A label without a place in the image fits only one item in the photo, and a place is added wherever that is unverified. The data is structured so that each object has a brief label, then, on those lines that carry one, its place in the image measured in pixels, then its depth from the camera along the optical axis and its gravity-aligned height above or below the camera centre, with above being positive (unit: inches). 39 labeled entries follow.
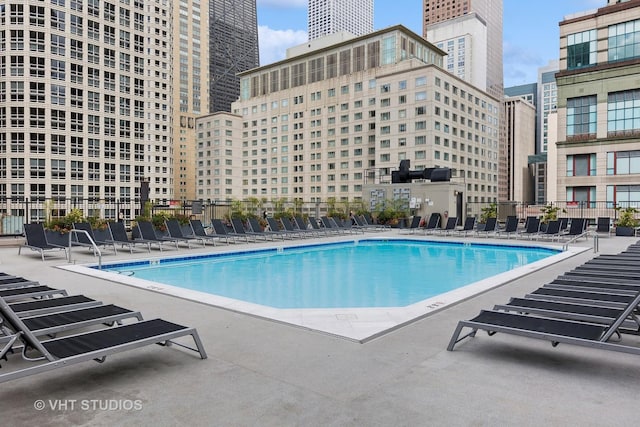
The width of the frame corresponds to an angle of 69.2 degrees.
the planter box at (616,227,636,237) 875.4 -49.7
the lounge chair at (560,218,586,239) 757.4 -36.7
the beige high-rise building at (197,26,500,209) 2559.1 +547.0
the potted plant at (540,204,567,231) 871.9 -21.0
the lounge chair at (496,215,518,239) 824.3 -39.3
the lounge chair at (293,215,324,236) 829.2 -37.5
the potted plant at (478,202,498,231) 1053.2 -13.0
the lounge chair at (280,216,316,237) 786.8 -41.0
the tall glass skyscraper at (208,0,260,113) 6934.1 +2494.7
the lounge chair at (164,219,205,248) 616.2 -32.6
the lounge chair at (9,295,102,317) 184.5 -41.5
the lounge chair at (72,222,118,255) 536.4 -37.6
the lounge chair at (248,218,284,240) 733.3 -37.7
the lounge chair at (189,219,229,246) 669.3 -35.6
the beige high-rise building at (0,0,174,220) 2645.2 +675.8
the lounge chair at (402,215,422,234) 965.7 -41.2
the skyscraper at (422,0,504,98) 6156.5 +2345.2
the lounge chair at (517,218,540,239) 787.8 -40.6
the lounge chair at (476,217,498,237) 848.3 -39.7
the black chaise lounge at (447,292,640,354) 150.7 -43.3
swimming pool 225.1 -56.9
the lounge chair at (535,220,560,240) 762.3 -41.1
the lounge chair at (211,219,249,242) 696.9 -35.1
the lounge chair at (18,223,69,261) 498.3 -33.8
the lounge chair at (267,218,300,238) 764.1 -37.8
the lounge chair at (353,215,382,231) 1023.6 -41.4
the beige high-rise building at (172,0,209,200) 4849.9 +1392.4
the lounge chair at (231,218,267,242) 719.7 -36.4
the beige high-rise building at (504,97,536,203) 5851.4 +683.1
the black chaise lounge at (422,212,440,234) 948.0 -38.7
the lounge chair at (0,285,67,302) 220.1 -42.7
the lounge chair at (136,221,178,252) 585.9 -34.6
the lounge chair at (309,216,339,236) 843.4 -41.7
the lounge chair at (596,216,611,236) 920.3 -39.9
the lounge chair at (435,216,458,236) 908.5 -40.8
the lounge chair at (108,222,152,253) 561.9 -36.9
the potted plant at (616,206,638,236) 879.7 -37.4
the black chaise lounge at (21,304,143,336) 163.3 -42.6
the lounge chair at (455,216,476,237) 876.5 -39.6
